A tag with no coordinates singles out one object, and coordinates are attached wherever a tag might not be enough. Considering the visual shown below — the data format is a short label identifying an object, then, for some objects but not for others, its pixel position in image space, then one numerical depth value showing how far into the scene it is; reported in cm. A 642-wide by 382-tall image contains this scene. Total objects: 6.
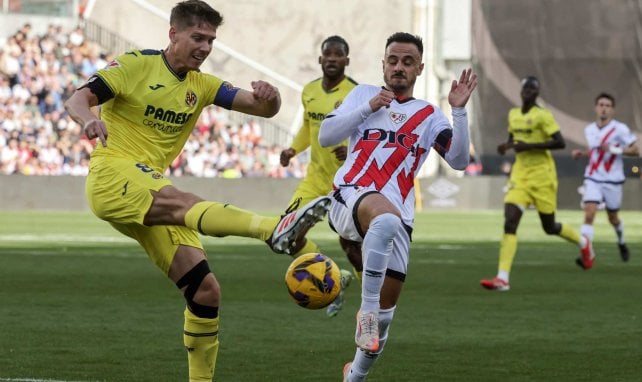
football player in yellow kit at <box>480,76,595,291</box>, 3172
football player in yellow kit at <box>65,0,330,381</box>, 1434
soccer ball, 1474
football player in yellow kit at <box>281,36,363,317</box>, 2717
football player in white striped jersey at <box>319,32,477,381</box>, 1544
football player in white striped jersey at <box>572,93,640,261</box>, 3937
